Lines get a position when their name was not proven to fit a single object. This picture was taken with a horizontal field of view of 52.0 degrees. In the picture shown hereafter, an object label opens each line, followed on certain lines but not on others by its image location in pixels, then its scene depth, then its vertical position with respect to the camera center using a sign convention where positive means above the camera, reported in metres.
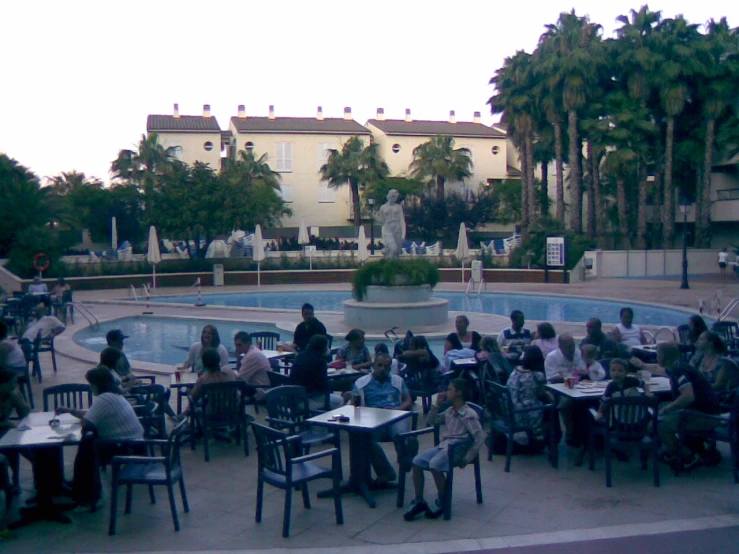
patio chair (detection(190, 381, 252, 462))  8.20 -1.75
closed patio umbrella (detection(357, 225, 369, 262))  36.30 -0.07
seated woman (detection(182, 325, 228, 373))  9.69 -1.32
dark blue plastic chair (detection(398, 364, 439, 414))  9.73 -1.74
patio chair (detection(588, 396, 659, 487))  7.09 -1.75
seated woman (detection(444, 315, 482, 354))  10.63 -1.35
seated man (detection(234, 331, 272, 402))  9.53 -1.52
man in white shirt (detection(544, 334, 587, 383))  8.94 -1.40
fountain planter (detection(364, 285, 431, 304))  18.31 -1.16
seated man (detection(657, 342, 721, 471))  7.37 -1.63
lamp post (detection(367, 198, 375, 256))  54.94 +3.05
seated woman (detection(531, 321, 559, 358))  9.99 -1.27
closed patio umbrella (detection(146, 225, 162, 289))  32.05 +0.00
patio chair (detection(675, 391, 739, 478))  7.14 -1.85
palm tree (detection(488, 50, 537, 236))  42.12 +7.69
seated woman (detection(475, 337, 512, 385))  8.83 -1.45
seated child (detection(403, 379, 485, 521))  6.36 -1.74
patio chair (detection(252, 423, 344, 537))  6.06 -1.86
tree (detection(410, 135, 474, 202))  54.97 +6.12
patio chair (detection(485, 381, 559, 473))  7.71 -1.81
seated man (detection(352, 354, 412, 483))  7.76 -1.48
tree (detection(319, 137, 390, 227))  54.75 +5.82
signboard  34.69 -0.33
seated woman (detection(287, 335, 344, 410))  8.55 -1.42
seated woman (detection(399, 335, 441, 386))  9.64 -1.47
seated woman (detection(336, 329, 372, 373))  10.02 -1.45
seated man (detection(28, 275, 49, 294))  22.39 -1.09
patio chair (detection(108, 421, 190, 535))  6.09 -1.84
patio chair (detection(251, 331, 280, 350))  12.98 -1.61
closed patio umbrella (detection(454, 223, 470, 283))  33.88 -0.04
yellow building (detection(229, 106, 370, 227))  57.81 +6.96
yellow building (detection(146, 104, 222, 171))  57.06 +8.50
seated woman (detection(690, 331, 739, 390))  7.77 -1.31
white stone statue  19.88 +0.51
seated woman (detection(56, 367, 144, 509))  6.48 -1.56
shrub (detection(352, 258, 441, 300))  18.33 -0.68
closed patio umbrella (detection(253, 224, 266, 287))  34.31 +0.05
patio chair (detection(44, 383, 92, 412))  7.95 -1.47
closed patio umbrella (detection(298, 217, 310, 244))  39.72 +0.65
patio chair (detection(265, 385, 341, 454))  7.44 -1.64
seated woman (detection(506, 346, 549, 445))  7.85 -1.51
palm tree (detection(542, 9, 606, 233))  39.12 +9.15
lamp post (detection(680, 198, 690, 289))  30.05 -1.12
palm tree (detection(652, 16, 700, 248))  39.06 +8.66
